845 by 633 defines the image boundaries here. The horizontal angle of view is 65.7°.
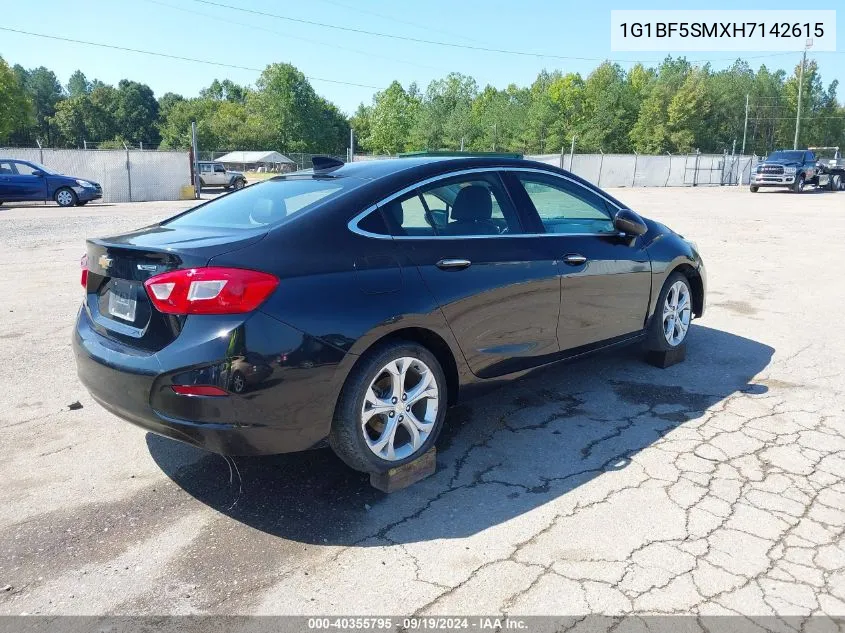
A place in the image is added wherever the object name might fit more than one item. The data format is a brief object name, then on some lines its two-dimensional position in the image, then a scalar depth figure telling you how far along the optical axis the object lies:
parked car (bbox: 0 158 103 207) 19.89
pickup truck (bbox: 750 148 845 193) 31.66
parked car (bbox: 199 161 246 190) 31.58
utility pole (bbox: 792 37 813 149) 50.88
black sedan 2.76
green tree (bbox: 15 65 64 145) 103.12
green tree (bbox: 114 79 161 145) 108.06
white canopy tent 61.88
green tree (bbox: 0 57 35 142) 62.14
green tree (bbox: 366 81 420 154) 91.00
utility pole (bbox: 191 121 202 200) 26.25
